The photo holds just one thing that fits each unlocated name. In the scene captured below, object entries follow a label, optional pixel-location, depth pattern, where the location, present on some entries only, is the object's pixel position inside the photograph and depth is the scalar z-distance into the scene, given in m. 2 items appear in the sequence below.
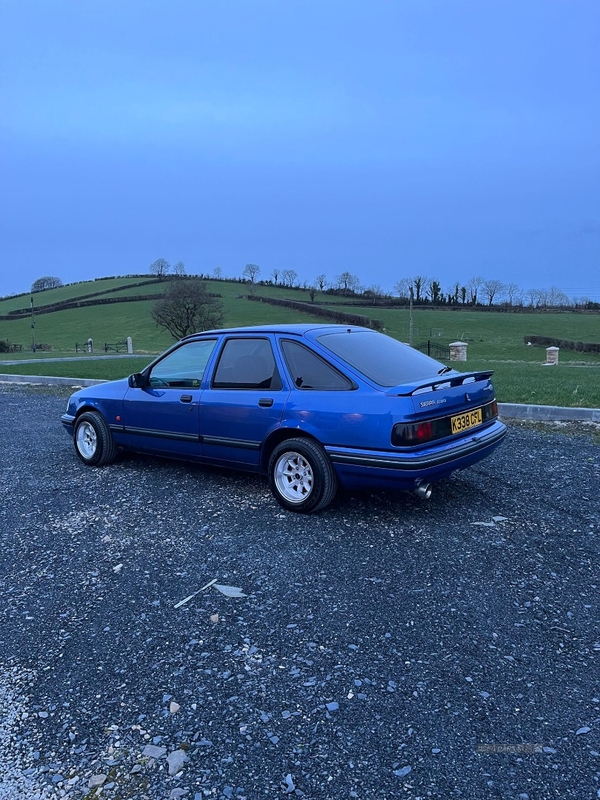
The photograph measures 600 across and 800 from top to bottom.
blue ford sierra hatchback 4.40
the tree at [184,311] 48.34
